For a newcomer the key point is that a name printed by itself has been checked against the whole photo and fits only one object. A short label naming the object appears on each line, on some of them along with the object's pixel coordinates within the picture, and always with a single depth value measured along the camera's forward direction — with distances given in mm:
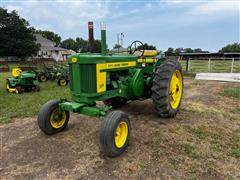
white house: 49750
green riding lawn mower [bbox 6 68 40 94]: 7520
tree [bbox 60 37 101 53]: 71231
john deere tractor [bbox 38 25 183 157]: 2949
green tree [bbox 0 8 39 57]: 34600
